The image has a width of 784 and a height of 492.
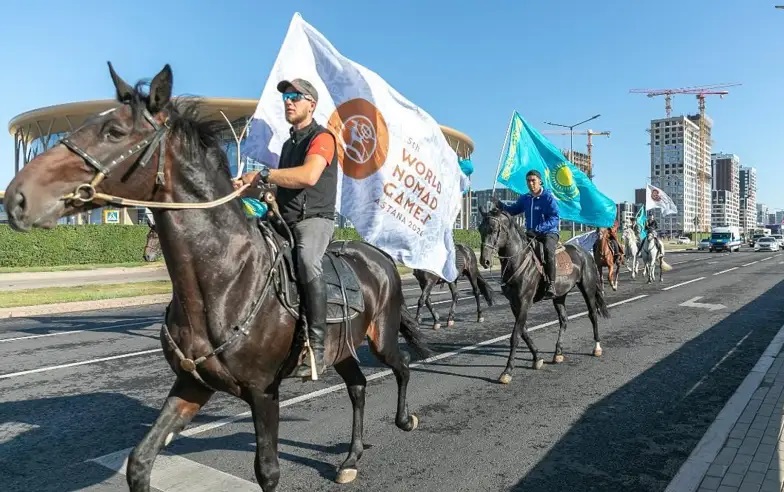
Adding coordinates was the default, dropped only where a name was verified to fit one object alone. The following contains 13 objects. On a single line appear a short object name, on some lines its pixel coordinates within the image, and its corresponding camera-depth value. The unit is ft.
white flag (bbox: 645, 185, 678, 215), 107.55
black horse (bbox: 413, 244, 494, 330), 41.52
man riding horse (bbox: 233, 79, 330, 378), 11.66
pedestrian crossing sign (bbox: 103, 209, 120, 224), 115.26
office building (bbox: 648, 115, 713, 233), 358.84
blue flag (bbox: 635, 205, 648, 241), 93.25
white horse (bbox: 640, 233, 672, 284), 76.48
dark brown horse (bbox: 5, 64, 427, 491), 9.12
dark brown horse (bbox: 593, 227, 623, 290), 66.98
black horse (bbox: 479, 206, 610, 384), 27.63
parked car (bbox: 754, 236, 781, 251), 208.16
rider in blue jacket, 29.81
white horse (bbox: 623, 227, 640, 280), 83.15
